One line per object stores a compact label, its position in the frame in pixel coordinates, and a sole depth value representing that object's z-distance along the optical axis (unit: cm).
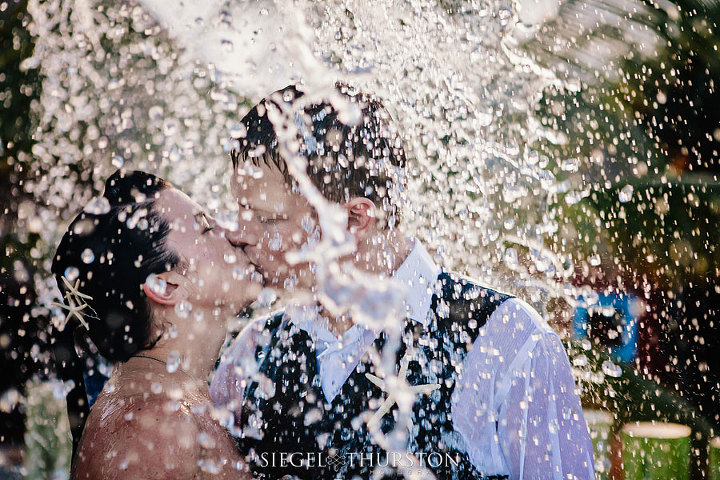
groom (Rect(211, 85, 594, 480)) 160
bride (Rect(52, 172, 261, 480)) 198
